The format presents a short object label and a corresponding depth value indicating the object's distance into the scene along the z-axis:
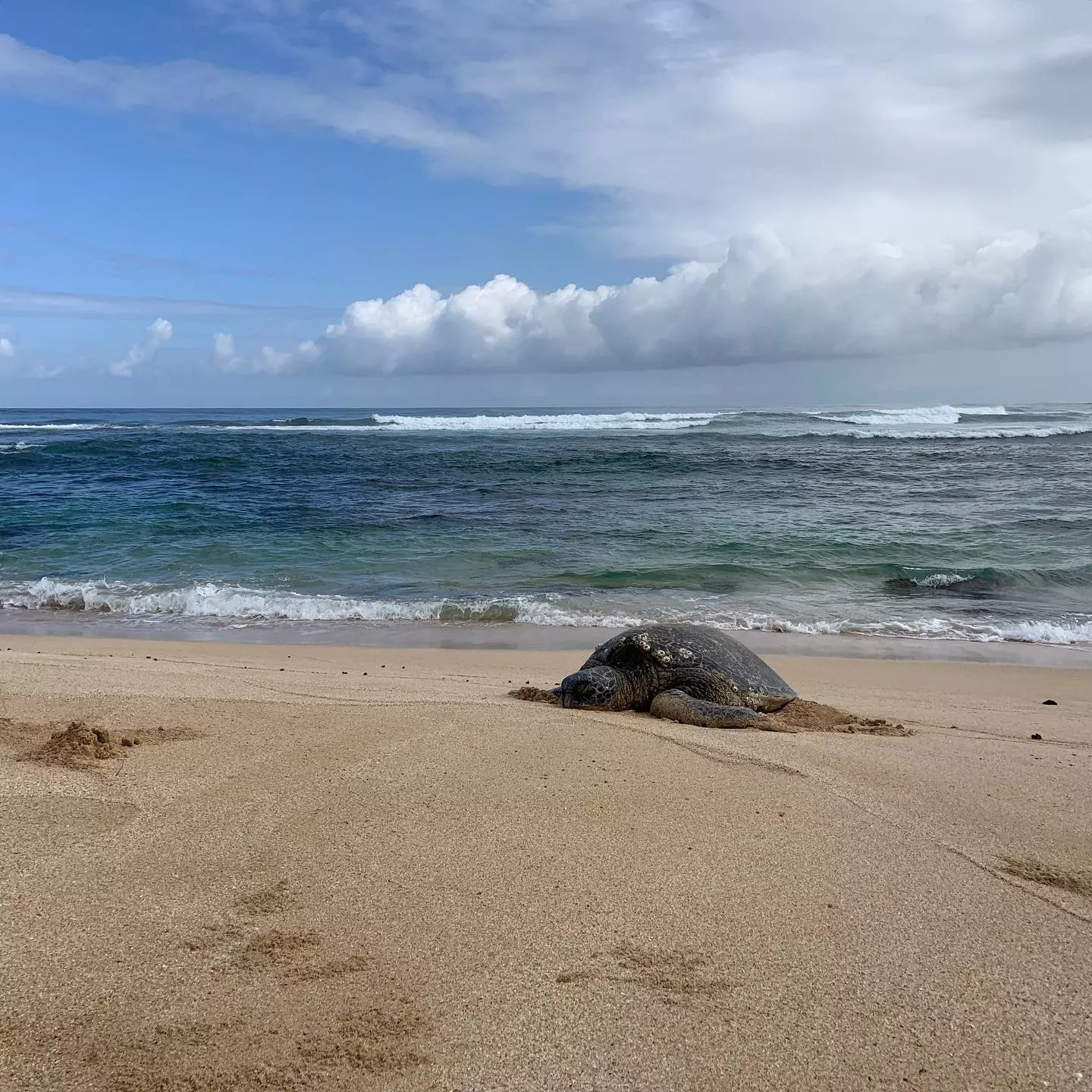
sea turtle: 6.14
